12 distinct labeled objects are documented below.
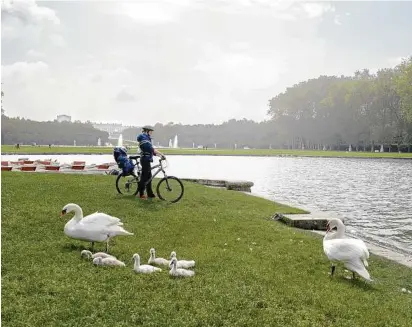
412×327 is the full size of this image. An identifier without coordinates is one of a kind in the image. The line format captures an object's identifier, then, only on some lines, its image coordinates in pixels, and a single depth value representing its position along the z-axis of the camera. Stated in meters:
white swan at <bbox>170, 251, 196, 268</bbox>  7.07
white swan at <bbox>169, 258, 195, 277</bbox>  6.62
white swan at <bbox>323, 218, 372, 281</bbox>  7.28
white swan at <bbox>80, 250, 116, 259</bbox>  7.20
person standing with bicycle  13.47
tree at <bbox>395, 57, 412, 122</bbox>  65.56
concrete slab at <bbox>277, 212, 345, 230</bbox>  12.41
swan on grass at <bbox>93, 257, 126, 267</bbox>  6.98
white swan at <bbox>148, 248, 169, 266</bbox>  7.24
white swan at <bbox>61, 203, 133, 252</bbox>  7.71
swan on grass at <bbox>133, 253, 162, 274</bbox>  6.72
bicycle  13.98
